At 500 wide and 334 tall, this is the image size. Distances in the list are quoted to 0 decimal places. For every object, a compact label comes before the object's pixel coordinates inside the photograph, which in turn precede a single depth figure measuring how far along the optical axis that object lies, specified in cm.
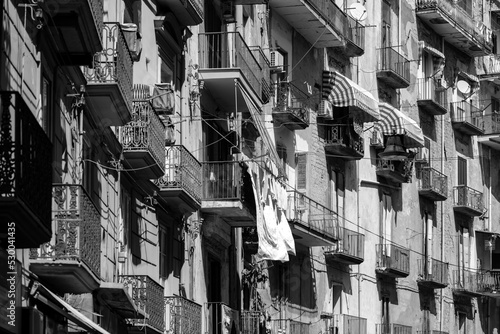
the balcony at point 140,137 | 2542
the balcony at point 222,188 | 3138
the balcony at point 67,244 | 1955
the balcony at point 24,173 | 1555
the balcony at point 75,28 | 1947
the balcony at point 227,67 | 3161
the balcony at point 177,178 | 2803
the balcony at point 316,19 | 3966
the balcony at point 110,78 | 2262
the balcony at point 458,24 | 5156
